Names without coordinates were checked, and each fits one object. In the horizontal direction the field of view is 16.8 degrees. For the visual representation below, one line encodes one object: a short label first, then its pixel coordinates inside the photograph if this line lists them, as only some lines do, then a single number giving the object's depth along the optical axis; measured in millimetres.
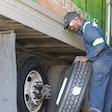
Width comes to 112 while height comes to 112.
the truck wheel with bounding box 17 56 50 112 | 4152
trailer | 3770
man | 4504
